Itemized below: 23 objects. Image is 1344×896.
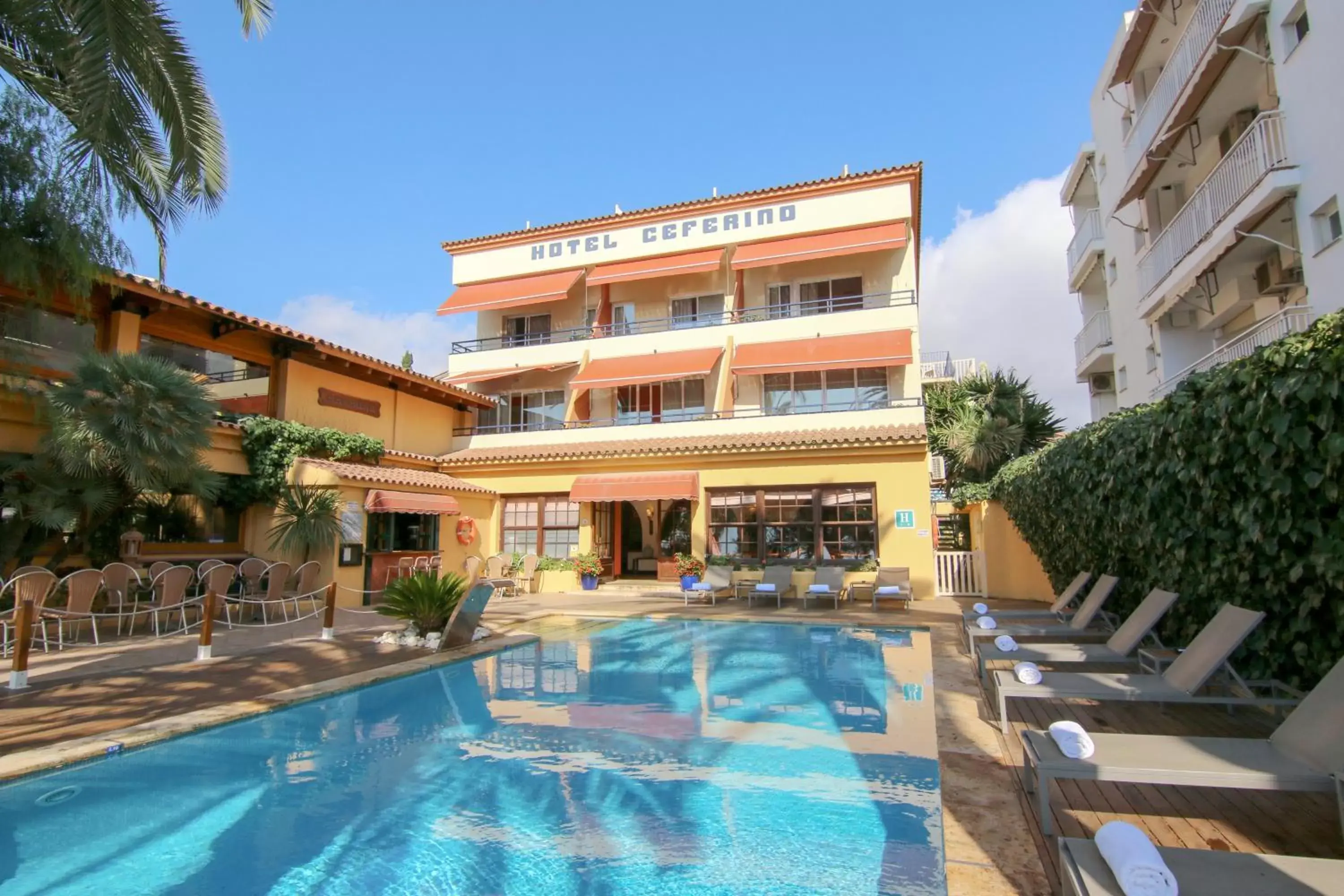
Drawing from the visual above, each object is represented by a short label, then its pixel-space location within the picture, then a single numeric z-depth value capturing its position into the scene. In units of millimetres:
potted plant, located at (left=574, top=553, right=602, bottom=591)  22188
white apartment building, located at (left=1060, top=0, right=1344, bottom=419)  13805
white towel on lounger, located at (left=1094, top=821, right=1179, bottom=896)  2809
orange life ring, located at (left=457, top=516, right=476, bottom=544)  22484
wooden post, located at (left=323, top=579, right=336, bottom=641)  12438
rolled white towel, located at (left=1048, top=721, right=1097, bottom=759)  4367
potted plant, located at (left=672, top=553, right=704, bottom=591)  20297
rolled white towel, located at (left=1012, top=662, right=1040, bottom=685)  6468
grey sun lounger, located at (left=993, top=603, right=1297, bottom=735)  5598
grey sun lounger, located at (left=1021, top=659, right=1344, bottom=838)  3938
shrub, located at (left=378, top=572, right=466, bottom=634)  12328
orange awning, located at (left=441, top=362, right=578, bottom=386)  25594
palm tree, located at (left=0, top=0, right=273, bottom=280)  8375
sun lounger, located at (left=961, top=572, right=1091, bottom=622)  10898
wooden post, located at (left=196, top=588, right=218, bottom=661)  10266
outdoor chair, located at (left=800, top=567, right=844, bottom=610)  17797
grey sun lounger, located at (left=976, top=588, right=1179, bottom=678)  7336
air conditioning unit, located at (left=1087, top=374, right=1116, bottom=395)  30031
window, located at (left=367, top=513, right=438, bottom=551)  19281
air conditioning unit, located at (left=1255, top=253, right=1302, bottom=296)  16562
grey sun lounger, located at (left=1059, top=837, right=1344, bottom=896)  2889
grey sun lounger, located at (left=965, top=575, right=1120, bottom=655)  9289
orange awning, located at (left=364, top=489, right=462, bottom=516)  18141
